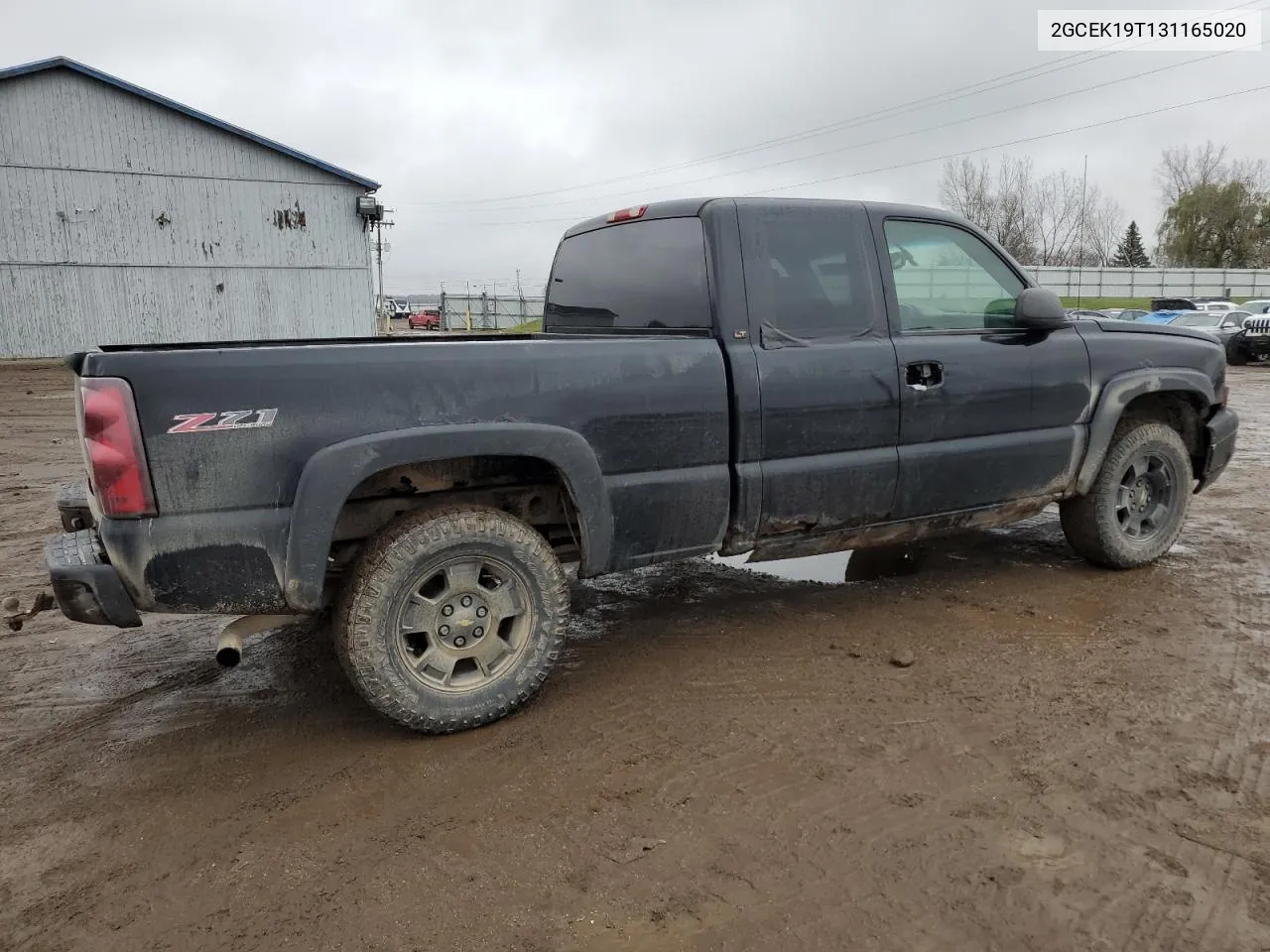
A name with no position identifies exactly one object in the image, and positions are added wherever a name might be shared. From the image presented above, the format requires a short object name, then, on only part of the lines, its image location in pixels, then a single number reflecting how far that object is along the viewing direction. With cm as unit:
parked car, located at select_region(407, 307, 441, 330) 4727
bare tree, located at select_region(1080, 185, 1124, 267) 6450
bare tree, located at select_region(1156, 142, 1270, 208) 6252
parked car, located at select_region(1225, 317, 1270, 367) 2131
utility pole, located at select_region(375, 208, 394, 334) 3759
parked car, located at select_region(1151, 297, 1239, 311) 2692
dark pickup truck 277
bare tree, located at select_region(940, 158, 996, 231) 5666
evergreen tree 7464
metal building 2038
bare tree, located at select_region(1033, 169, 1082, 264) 5812
